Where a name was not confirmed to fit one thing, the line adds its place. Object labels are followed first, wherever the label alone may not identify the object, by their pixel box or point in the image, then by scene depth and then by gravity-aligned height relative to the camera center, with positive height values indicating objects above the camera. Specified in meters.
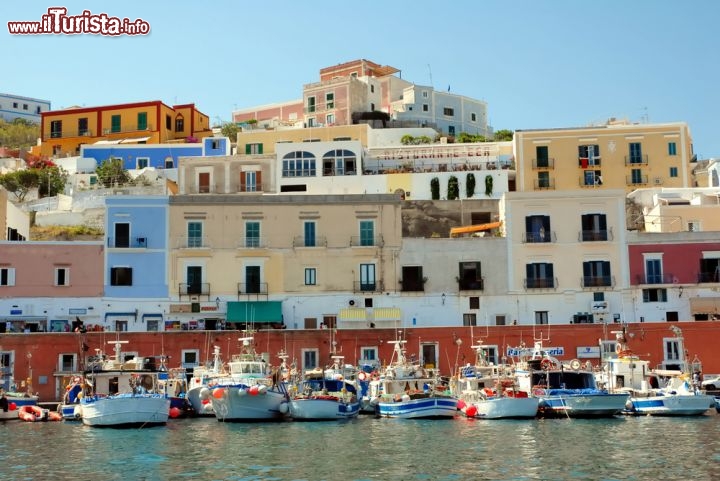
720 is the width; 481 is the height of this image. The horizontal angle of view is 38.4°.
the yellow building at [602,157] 70.31 +13.32
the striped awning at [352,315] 56.12 +2.37
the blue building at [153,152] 80.81 +16.51
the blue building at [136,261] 56.25 +5.59
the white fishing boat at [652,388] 43.34 -1.54
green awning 55.75 +2.66
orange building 87.44 +20.30
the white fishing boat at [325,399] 42.69 -1.63
